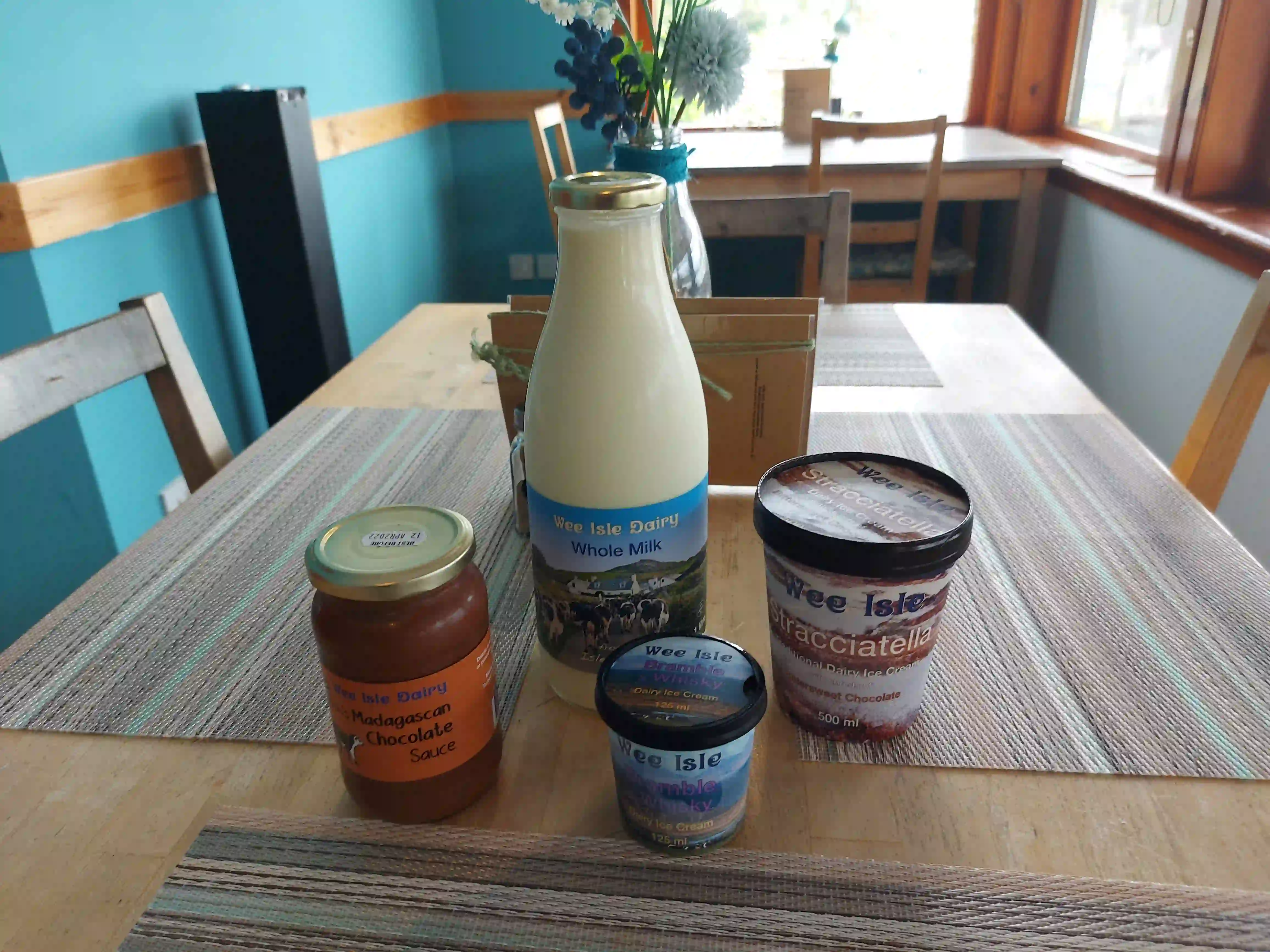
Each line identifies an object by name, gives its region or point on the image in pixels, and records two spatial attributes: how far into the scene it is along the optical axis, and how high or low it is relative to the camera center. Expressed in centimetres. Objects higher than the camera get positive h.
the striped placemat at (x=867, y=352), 98 -31
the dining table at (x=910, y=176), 232 -26
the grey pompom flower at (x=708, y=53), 73 +2
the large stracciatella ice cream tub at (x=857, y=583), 41 -22
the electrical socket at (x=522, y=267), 298 -58
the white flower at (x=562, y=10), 70 +5
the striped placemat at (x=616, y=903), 36 -33
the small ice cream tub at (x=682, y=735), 37 -25
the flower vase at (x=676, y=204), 65 -10
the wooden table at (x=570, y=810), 39 -33
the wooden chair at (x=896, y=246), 211 -46
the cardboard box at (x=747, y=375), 66 -21
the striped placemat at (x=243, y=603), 50 -32
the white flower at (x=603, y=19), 71 +4
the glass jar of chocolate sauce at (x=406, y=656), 37 -23
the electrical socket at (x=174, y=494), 147 -62
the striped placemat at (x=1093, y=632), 46 -32
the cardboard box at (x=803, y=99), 264 -8
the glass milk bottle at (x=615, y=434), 43 -16
